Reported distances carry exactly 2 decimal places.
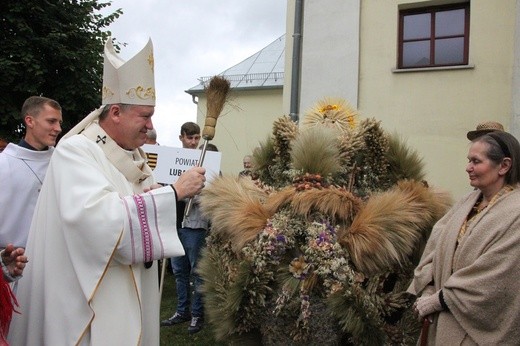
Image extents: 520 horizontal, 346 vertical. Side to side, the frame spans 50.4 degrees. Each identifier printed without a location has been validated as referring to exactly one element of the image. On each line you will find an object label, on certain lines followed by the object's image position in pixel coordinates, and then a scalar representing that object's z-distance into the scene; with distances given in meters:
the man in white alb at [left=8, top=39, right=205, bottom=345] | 2.08
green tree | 11.53
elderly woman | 2.41
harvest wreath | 2.46
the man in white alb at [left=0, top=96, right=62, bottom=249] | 3.32
